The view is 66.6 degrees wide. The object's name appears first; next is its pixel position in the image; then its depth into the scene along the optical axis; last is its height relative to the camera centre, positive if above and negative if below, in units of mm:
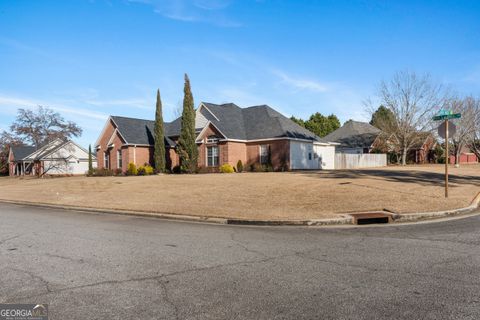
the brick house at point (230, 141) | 33781 +1664
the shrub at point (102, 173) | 38856 -1332
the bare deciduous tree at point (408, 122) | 45156 +3907
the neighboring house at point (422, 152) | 53869 +213
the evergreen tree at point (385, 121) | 47250 +4442
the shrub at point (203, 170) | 34281 -1093
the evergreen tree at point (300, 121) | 71362 +6904
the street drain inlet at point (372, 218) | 10956 -1927
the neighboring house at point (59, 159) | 56812 +361
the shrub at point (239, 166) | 33906 -798
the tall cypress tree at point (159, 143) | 36750 +1643
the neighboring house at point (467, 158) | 68956 -1019
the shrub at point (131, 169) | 37094 -936
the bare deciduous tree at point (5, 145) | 70750 +3458
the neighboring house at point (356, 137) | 51944 +2656
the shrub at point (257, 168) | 33094 -995
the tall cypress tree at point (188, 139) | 34219 +1838
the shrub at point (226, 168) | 32781 -932
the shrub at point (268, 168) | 32812 -1002
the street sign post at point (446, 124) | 13938 +1131
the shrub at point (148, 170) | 37000 -1071
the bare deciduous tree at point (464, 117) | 48656 +4716
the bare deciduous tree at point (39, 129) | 68562 +6229
